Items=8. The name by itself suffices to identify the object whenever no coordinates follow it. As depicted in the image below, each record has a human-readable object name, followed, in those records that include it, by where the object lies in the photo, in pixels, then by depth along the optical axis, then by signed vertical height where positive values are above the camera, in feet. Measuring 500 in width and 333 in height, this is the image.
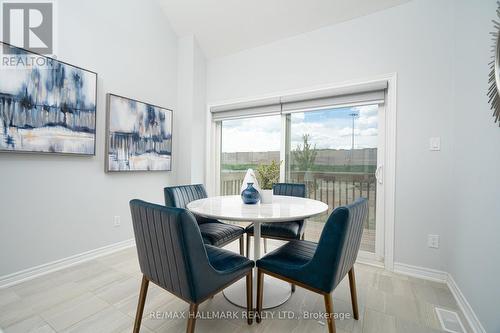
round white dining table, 4.58 -1.06
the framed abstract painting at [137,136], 8.40 +1.05
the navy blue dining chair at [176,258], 3.38 -1.54
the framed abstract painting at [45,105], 6.00 +1.62
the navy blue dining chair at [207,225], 6.26 -1.93
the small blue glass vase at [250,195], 5.88 -0.81
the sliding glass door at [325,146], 8.05 +0.78
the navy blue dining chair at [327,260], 3.81 -1.85
